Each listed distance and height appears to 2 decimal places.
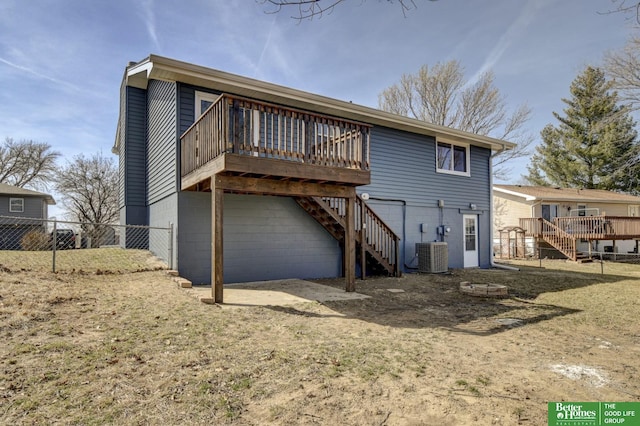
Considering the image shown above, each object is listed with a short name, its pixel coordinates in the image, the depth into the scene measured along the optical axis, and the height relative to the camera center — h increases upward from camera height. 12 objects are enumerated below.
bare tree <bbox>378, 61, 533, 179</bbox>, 21.75 +7.81
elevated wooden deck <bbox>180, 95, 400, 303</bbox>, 5.71 +1.16
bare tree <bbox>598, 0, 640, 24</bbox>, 3.93 +2.46
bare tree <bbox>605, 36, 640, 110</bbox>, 11.40 +5.08
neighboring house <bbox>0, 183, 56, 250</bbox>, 18.81 +1.33
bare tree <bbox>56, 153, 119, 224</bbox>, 23.22 +2.89
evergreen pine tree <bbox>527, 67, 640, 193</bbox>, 27.75 +6.76
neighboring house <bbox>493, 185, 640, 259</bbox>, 17.41 +0.68
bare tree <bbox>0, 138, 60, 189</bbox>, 28.55 +5.59
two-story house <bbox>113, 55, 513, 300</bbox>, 6.28 +1.08
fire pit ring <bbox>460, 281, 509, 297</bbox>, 7.50 -1.33
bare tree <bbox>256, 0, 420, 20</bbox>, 3.62 +2.31
